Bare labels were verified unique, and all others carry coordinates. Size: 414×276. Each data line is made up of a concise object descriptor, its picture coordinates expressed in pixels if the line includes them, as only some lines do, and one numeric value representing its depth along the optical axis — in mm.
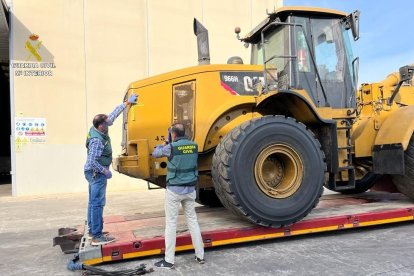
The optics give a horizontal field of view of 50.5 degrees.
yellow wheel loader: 5543
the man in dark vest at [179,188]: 4902
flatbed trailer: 5082
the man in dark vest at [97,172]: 5270
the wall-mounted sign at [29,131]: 13508
